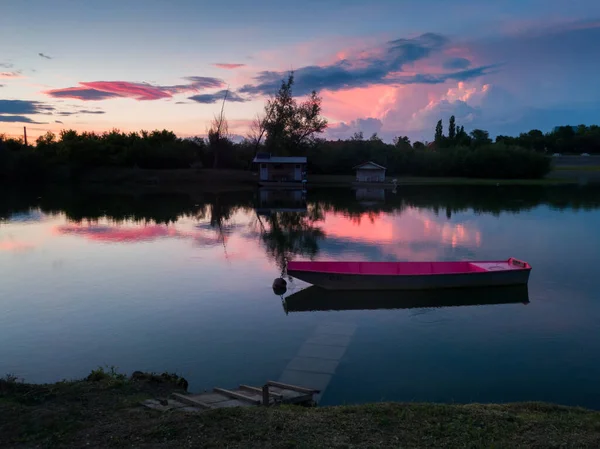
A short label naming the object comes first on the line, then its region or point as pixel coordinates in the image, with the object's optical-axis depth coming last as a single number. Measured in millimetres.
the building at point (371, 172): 74250
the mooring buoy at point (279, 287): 17500
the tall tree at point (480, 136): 112969
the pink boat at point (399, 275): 17500
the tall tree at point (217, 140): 80750
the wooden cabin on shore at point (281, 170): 68819
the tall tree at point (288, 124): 87625
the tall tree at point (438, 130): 127881
